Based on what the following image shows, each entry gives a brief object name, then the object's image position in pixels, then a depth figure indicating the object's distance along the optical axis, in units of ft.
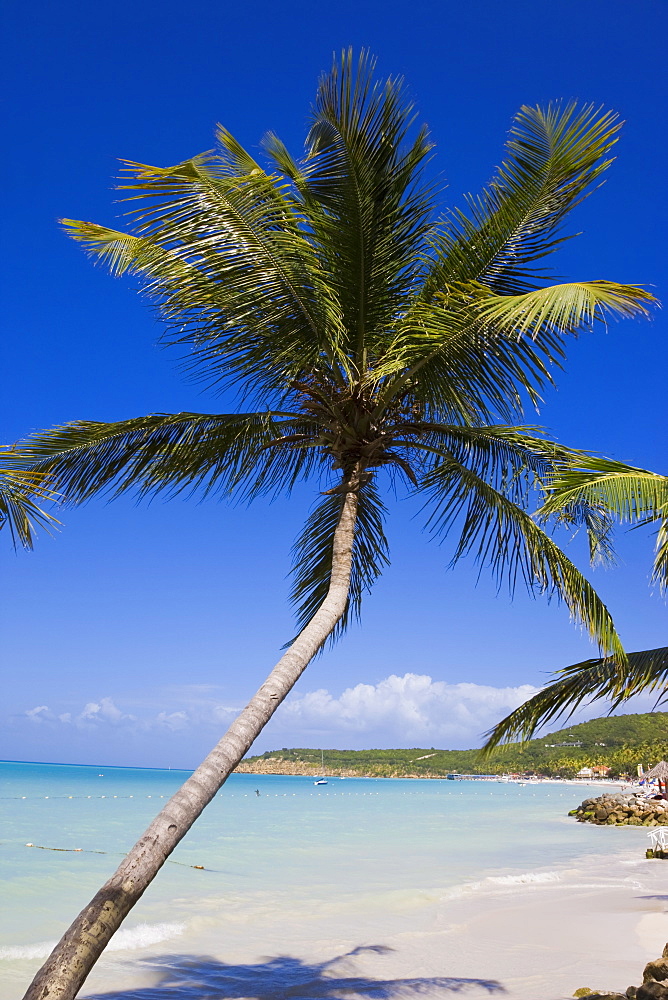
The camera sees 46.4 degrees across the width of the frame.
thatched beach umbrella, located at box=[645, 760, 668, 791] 108.78
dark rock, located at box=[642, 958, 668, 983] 18.48
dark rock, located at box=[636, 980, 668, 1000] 17.85
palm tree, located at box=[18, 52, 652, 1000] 16.53
